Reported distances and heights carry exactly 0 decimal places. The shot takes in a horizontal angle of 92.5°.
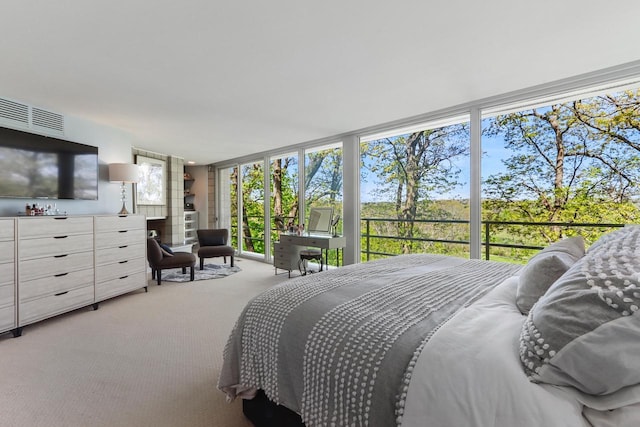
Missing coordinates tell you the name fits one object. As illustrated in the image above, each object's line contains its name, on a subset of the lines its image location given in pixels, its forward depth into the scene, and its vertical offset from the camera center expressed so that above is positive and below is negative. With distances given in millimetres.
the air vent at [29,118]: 3152 +1081
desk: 4457 -476
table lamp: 4117 +574
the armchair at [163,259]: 4402 -650
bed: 741 -417
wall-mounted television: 3033 +538
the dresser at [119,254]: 3477 -472
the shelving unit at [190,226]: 7574 -283
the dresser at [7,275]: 2592 -503
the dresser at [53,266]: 2762 -490
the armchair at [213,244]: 5441 -580
